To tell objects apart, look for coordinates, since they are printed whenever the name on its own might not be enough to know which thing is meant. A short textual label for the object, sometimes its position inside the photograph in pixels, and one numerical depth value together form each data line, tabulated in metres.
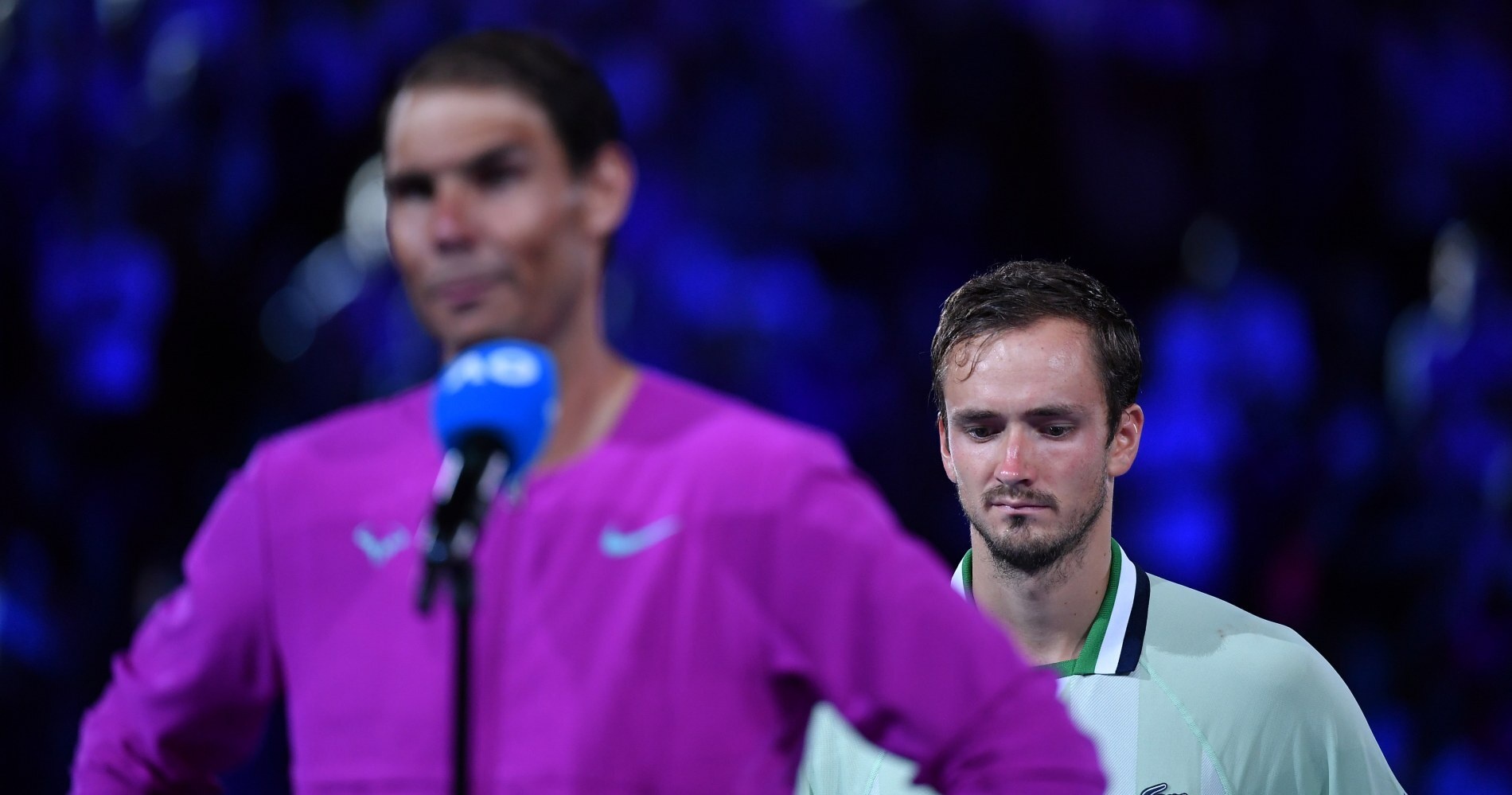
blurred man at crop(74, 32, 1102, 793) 9.40
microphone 9.27
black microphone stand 9.25
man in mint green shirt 9.81
